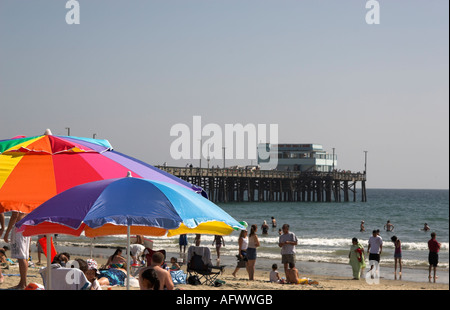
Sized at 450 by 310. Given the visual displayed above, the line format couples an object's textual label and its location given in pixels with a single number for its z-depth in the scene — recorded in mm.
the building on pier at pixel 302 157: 91812
